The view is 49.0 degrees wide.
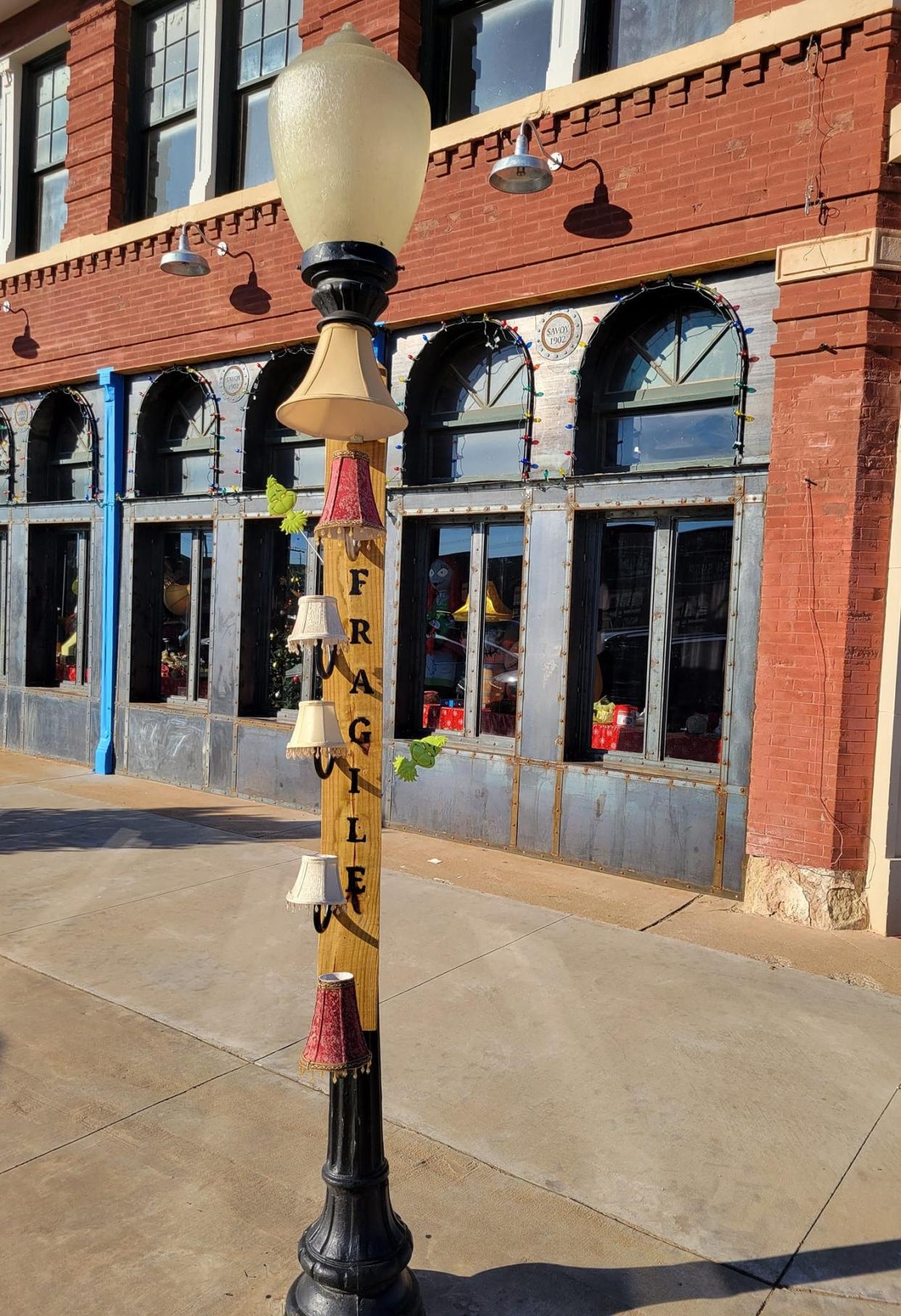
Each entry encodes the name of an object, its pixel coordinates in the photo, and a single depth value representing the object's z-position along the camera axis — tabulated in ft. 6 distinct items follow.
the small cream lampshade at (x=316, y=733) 7.82
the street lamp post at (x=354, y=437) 7.98
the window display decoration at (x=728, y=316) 21.65
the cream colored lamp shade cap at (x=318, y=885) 7.87
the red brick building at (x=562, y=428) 20.18
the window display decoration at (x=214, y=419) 31.68
